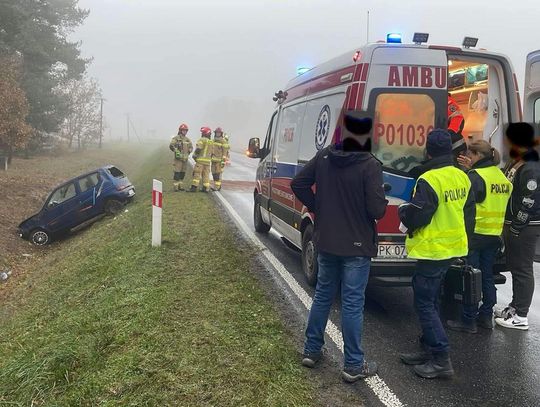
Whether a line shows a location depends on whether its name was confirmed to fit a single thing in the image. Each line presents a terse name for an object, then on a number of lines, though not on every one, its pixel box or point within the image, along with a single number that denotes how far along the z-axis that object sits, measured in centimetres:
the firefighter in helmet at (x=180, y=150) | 1212
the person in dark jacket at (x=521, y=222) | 427
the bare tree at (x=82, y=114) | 3838
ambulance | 430
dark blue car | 1104
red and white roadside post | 681
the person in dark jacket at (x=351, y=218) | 326
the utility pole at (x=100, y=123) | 4371
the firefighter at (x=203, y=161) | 1228
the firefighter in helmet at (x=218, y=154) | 1338
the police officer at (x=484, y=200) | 424
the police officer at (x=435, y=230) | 340
